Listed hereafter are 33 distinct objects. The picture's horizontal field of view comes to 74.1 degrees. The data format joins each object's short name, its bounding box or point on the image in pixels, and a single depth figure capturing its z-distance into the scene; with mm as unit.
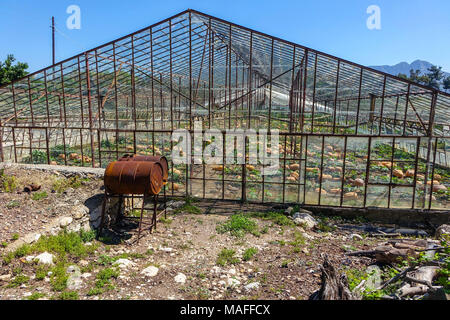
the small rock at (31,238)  5832
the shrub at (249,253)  6258
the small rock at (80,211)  7005
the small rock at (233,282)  5289
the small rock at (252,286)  5171
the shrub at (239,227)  7534
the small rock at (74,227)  6770
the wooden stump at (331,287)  4094
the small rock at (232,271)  5734
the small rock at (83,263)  5723
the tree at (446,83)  60531
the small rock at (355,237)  7543
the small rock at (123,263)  5730
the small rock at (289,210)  8719
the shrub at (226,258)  6061
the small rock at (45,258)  5459
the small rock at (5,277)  4919
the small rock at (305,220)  8188
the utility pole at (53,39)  36625
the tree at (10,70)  24500
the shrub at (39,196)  7488
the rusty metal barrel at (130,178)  7082
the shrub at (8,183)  8117
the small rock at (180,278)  5391
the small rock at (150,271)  5531
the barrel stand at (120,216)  7134
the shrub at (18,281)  4797
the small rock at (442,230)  7202
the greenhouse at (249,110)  10000
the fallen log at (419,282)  4438
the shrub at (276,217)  8172
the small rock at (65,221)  6609
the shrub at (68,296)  4621
